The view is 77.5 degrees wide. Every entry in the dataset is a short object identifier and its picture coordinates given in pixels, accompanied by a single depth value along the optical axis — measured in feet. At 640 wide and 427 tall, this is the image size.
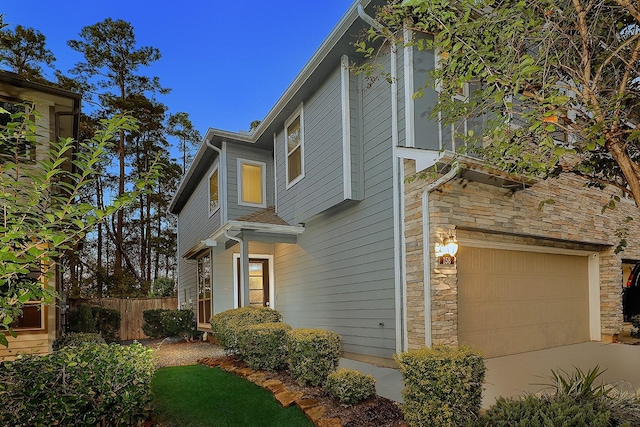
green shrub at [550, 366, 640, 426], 9.47
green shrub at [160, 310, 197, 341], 40.06
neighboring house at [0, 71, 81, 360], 20.79
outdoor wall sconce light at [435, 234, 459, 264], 19.70
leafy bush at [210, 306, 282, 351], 25.17
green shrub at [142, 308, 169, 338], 43.98
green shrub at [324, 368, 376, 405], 15.53
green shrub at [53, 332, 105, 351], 23.16
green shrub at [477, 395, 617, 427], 8.27
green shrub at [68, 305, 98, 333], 36.78
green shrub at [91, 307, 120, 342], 42.04
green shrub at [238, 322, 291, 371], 21.42
